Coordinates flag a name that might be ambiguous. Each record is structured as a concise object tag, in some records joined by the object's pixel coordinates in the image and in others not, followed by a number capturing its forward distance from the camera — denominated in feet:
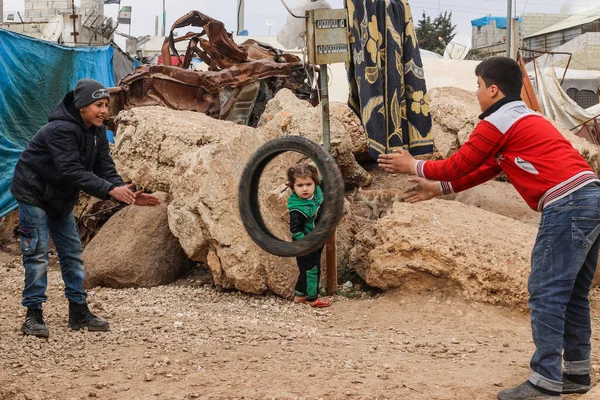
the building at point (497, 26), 134.41
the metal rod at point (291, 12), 21.20
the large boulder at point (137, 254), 23.72
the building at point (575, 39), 98.89
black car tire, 14.65
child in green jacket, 20.82
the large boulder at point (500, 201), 27.84
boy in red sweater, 12.61
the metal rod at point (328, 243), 21.74
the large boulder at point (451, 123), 31.07
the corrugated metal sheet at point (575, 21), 119.34
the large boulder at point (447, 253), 20.71
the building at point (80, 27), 65.17
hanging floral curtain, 21.38
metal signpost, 21.43
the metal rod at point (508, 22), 54.30
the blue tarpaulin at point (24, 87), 30.19
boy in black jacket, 16.93
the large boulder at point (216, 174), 21.81
